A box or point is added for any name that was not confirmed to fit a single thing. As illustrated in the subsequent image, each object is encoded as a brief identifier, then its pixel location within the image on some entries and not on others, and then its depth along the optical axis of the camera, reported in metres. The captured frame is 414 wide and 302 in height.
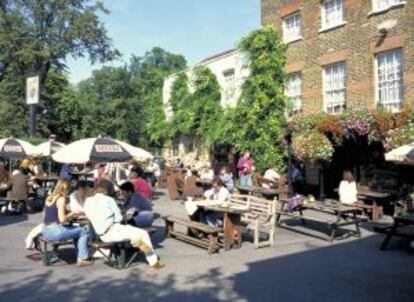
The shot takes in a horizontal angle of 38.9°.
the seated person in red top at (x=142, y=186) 12.48
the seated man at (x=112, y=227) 9.04
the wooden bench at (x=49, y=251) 9.38
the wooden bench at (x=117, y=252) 9.11
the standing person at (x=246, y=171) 19.88
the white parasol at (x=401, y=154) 10.80
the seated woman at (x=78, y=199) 10.72
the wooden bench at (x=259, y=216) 11.23
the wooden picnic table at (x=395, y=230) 10.55
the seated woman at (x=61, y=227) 9.38
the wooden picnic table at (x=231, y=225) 10.80
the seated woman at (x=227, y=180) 18.05
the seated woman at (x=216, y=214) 11.96
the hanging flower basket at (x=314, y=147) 17.44
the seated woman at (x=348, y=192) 14.20
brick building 17.11
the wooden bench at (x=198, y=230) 10.47
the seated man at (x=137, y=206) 10.23
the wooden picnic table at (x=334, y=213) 11.86
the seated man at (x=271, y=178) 18.14
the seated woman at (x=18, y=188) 15.70
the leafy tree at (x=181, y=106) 28.41
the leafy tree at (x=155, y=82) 32.81
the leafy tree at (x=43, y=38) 38.59
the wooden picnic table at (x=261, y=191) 16.52
